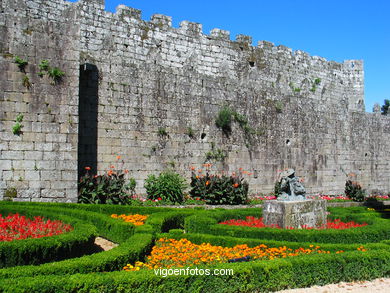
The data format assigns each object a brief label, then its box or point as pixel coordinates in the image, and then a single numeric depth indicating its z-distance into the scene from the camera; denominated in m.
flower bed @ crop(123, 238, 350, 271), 7.29
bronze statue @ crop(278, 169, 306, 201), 11.05
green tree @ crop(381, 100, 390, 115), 64.22
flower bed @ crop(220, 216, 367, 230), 10.93
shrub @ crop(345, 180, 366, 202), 21.50
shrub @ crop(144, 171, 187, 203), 15.14
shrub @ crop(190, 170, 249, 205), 15.91
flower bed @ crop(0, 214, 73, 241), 7.68
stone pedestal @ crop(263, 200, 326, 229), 10.40
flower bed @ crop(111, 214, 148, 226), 10.62
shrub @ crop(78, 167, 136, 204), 13.02
